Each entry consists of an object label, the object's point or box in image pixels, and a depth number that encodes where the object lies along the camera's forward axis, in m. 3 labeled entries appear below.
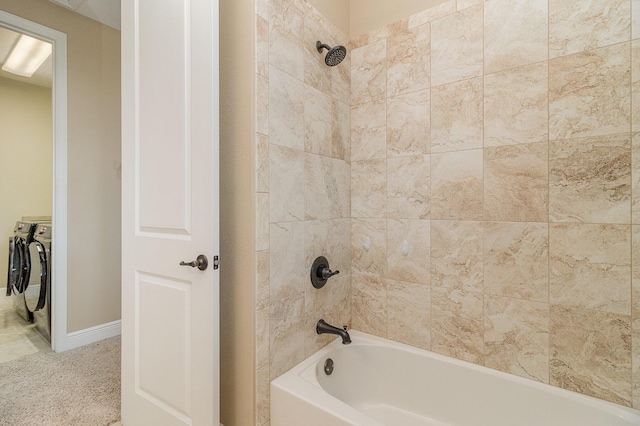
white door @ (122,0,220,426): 1.20
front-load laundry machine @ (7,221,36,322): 2.69
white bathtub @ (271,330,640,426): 1.20
